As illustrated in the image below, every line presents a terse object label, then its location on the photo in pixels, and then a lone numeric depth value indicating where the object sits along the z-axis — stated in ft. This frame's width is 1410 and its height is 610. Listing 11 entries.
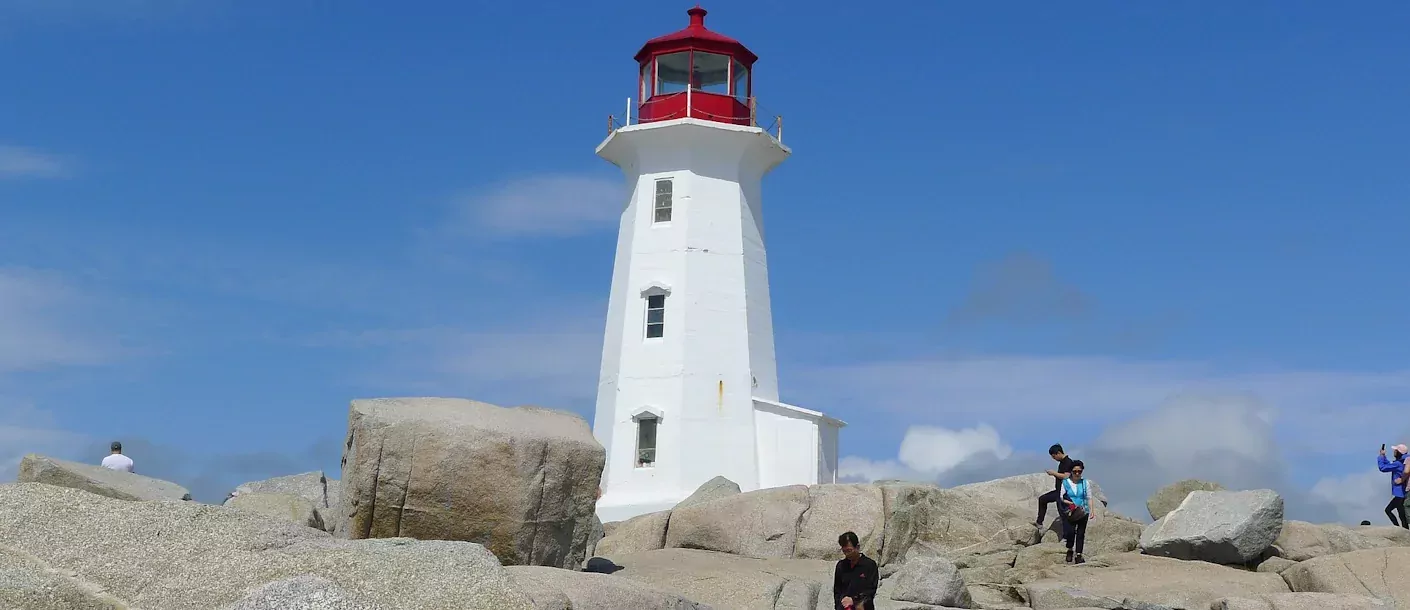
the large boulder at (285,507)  54.75
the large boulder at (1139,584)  56.13
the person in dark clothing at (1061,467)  64.96
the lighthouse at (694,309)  97.35
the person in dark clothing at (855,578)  43.47
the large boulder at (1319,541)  67.62
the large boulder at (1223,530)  64.18
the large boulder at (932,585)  53.67
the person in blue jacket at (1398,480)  75.51
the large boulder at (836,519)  65.36
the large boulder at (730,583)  48.44
